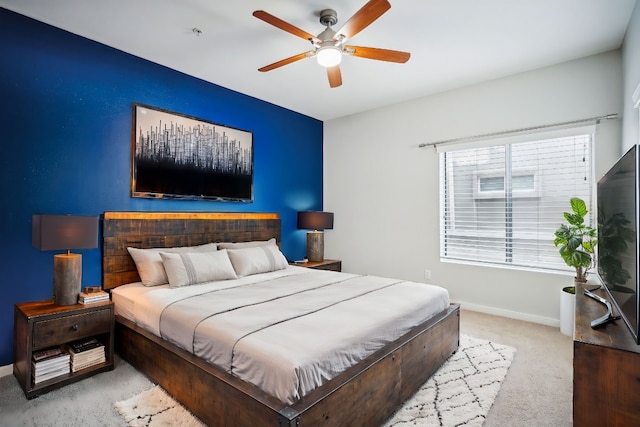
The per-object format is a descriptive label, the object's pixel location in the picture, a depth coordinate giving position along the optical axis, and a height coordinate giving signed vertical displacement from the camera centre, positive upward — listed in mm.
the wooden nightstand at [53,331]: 2188 -861
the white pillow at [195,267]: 2834 -498
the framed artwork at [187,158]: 3287 +617
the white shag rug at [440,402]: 1888 -1198
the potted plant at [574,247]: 2998 -291
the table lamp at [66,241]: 2244 -212
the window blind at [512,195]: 3463 +239
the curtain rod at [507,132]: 3179 +951
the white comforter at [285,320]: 1552 -653
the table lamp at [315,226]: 4672 -180
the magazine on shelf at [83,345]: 2404 -1007
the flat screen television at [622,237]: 1406 -110
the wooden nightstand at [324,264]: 4438 -705
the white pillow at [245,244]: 3672 -364
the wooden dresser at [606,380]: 1384 -725
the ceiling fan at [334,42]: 2146 +1276
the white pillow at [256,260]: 3361 -501
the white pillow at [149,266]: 2902 -484
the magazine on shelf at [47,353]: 2232 -1004
